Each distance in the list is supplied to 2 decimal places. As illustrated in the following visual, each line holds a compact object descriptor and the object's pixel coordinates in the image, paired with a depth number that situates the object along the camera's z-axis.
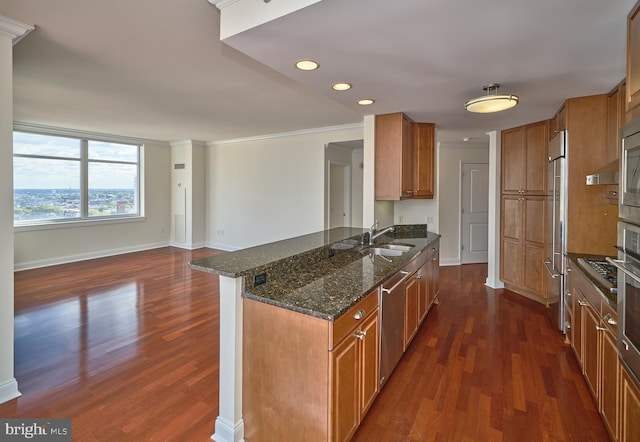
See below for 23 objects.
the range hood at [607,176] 2.18
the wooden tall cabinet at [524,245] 3.99
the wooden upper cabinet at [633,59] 1.56
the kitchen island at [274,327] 1.56
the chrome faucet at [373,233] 3.45
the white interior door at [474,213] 6.21
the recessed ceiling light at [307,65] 2.17
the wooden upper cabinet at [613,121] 2.64
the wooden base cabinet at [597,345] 1.71
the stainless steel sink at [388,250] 3.23
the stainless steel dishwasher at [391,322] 2.14
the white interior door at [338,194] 6.65
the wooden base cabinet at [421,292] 2.72
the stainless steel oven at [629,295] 1.42
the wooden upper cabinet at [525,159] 3.90
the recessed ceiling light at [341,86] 2.62
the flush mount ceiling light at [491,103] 2.30
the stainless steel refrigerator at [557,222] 3.04
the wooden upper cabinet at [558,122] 3.13
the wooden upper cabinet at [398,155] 3.57
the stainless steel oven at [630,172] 1.43
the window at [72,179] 5.62
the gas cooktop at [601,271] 1.99
